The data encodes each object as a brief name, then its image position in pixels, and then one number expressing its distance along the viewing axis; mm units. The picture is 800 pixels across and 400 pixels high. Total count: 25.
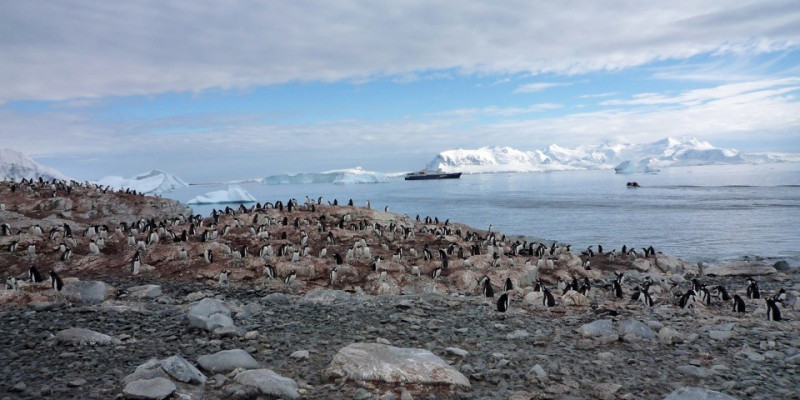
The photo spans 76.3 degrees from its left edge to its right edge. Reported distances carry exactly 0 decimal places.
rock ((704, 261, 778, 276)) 18766
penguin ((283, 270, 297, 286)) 13422
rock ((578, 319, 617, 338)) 8086
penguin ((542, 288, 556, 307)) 10688
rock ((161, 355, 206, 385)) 5625
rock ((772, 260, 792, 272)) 19997
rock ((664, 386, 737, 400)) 5344
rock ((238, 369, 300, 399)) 5438
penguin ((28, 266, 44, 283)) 12398
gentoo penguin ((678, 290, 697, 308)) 11797
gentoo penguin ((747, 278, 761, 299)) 14180
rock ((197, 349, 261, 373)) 6152
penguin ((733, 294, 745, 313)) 11555
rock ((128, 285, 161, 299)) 11008
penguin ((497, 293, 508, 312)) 10180
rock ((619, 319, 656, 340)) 8000
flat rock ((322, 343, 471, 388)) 5875
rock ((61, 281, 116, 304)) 10164
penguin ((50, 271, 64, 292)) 10988
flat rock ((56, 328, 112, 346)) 6836
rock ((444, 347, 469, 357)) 7040
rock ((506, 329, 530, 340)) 8047
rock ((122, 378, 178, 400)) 5020
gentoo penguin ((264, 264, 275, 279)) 13812
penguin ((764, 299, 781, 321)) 10609
